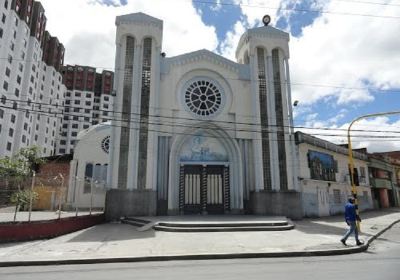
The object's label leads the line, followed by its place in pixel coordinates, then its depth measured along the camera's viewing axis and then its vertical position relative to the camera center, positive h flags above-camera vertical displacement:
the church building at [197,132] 18.89 +4.64
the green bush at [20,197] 12.50 +0.27
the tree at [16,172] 12.67 +1.42
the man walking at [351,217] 10.32 -0.45
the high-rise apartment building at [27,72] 48.88 +24.27
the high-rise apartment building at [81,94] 81.19 +30.18
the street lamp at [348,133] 13.98 +3.30
